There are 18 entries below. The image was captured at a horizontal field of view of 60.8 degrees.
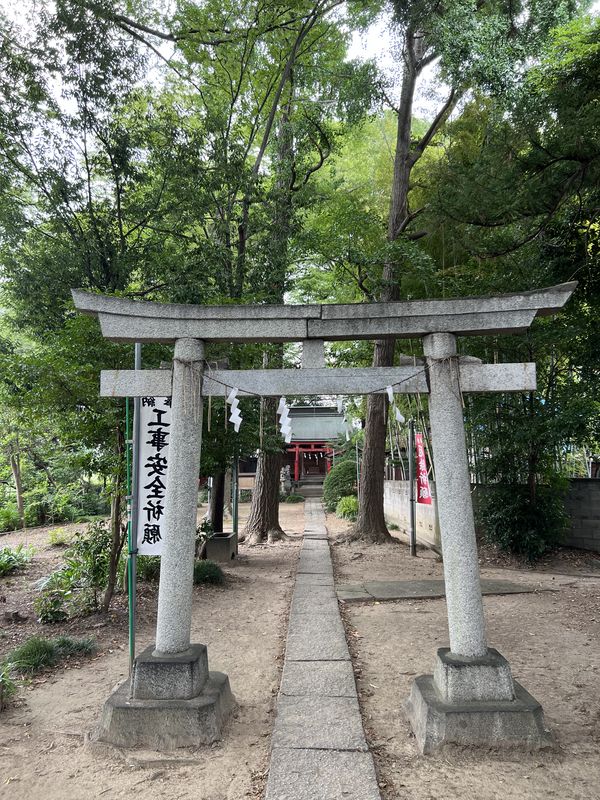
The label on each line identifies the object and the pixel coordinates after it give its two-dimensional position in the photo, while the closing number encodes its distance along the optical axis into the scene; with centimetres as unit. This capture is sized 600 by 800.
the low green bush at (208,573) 834
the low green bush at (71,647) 536
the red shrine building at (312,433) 3072
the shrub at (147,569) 831
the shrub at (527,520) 978
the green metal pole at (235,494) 1193
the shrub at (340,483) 2162
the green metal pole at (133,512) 456
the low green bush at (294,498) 2677
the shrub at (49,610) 649
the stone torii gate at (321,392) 360
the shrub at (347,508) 1839
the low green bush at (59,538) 1339
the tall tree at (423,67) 811
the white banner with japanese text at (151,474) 468
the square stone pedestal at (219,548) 1027
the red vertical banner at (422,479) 1085
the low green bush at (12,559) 1001
